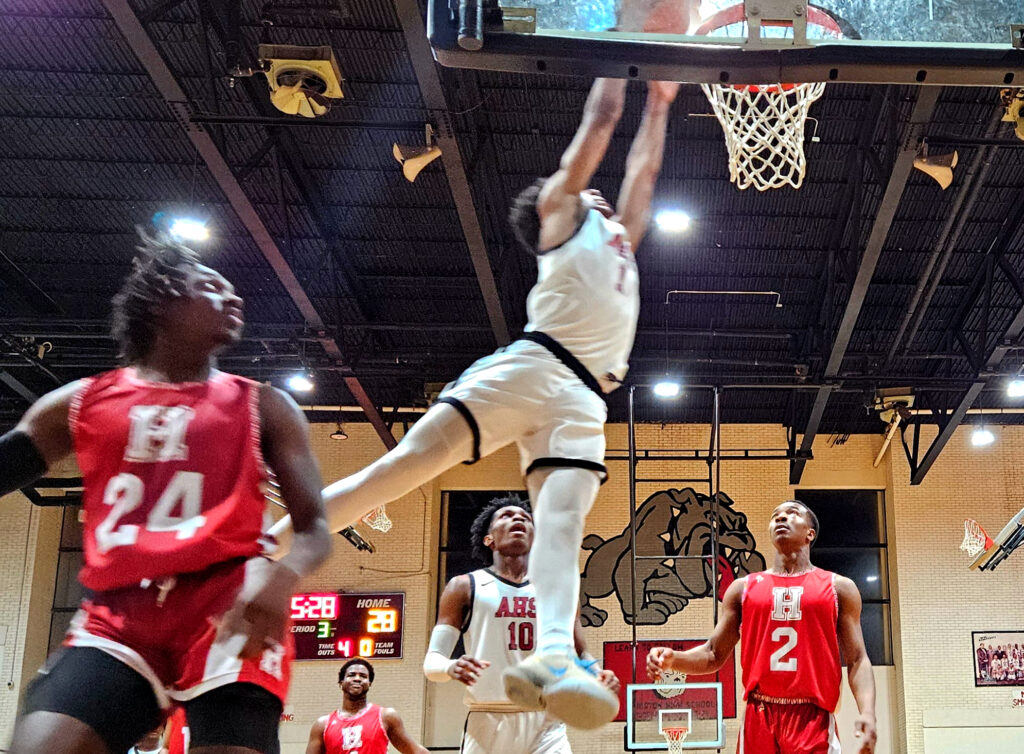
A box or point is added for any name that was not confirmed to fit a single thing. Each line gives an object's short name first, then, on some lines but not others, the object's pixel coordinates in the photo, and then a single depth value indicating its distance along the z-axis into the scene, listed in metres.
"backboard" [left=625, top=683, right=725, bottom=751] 15.69
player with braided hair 2.18
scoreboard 16.52
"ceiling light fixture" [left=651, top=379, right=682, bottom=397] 14.82
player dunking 2.97
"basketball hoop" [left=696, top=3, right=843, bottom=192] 5.64
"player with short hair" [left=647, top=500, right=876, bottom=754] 5.64
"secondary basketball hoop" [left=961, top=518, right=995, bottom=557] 16.30
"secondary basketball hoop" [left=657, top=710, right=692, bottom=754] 14.48
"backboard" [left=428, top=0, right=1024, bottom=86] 3.79
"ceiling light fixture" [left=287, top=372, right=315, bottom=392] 14.55
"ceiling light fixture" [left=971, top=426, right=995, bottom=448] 16.72
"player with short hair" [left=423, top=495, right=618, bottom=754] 5.61
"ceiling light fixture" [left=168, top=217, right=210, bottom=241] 12.03
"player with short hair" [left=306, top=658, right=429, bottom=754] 8.02
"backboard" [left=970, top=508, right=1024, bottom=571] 13.54
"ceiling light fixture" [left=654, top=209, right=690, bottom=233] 12.10
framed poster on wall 16.02
